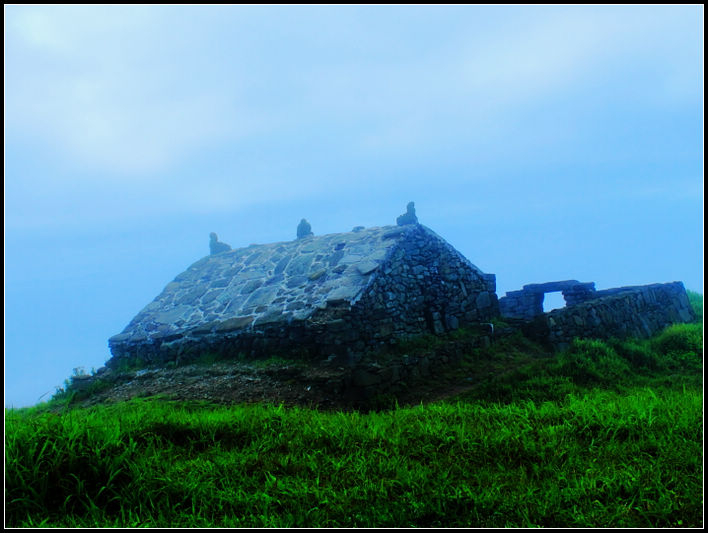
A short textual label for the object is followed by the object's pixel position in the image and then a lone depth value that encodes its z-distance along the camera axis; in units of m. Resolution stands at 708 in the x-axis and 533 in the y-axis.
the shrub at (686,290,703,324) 18.13
